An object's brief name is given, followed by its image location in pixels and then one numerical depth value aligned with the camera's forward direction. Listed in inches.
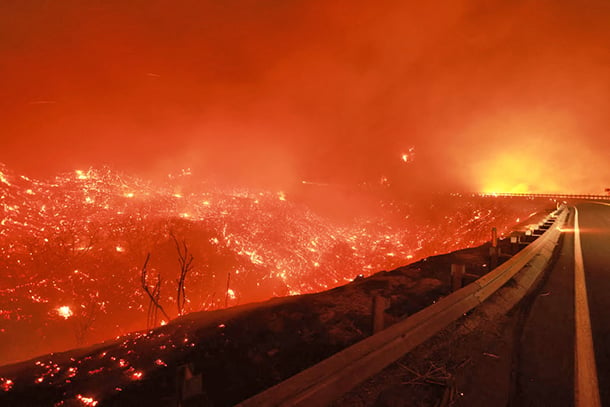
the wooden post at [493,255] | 271.6
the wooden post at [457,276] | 202.2
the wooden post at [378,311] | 141.3
